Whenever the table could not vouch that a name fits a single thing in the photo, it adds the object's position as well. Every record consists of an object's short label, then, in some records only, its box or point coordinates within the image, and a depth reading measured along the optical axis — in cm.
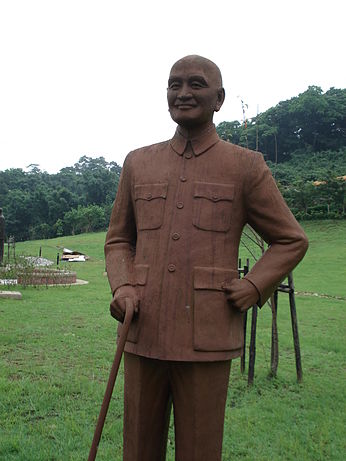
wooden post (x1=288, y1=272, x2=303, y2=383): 543
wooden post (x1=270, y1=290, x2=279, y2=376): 543
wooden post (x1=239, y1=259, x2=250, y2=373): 577
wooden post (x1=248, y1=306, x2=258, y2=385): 528
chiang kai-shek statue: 210
